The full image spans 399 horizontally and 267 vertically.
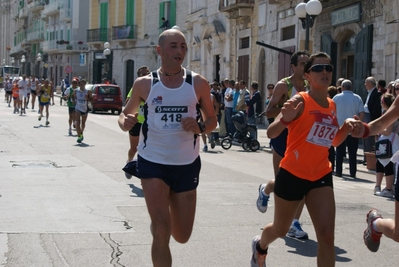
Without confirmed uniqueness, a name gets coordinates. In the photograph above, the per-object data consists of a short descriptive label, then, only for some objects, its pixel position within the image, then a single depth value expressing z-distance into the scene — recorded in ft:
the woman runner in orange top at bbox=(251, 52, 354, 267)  18.24
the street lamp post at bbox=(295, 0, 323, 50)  61.98
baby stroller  64.69
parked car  123.24
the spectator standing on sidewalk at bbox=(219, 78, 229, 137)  74.49
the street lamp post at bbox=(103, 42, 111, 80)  190.94
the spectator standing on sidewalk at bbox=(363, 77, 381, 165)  51.06
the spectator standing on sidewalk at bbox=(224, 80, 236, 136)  73.10
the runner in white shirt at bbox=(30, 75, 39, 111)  133.39
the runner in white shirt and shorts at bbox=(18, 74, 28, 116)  113.50
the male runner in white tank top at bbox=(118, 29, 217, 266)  17.76
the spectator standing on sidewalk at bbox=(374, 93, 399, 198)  36.96
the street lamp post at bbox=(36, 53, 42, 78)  290.64
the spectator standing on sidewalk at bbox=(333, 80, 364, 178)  44.91
